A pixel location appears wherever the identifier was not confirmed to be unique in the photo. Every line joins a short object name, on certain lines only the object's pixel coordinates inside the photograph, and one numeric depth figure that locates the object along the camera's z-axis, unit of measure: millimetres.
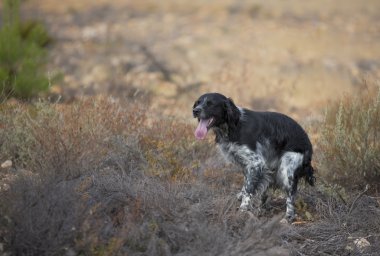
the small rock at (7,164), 13994
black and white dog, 13820
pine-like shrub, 18539
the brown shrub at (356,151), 15328
